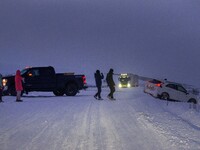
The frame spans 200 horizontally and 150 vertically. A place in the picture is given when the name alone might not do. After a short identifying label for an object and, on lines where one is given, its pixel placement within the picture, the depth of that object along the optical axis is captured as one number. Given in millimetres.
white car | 27328
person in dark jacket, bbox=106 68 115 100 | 23012
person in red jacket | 21484
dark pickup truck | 27641
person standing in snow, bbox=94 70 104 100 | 23469
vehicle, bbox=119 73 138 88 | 58869
